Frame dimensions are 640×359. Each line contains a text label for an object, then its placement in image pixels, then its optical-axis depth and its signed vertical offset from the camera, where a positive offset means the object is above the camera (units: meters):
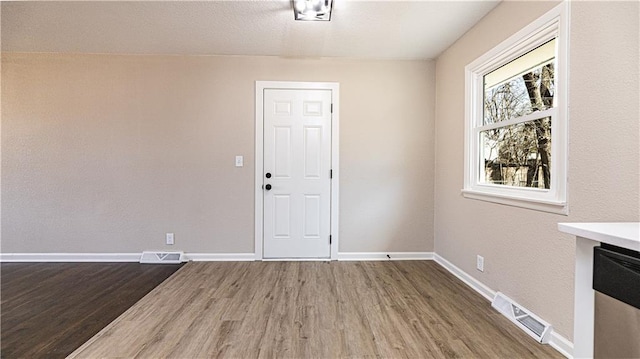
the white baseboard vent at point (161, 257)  3.39 -0.98
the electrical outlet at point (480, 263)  2.56 -0.79
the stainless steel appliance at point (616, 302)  0.82 -0.38
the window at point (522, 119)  1.77 +0.42
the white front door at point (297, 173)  3.49 +0.01
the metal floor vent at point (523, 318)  1.81 -0.98
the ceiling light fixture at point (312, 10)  2.34 +1.38
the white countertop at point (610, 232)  0.84 -0.18
